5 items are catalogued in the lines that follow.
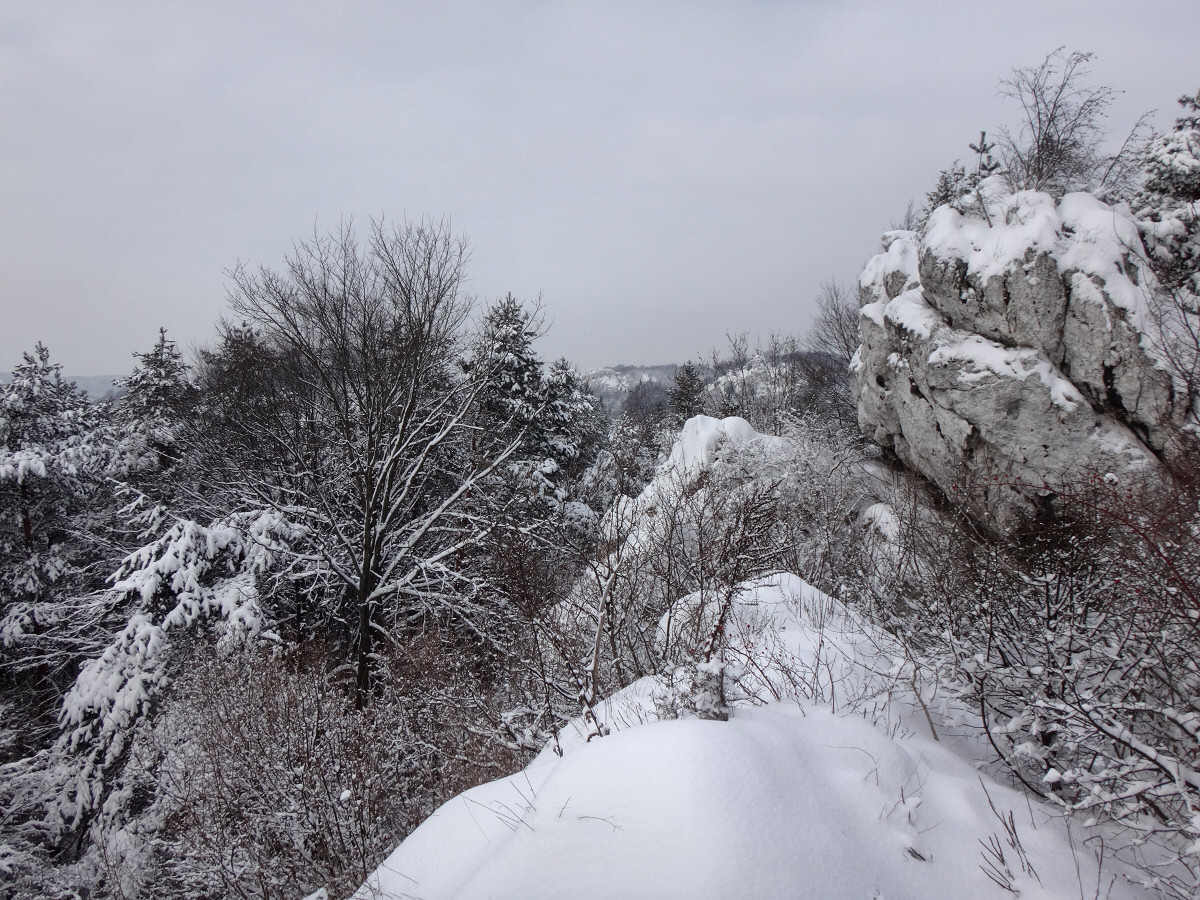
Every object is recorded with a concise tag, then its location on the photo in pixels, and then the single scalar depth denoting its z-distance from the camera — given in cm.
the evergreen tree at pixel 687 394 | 3222
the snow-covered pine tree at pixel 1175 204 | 955
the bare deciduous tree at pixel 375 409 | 832
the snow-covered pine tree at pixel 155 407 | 1349
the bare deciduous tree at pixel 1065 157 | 1152
